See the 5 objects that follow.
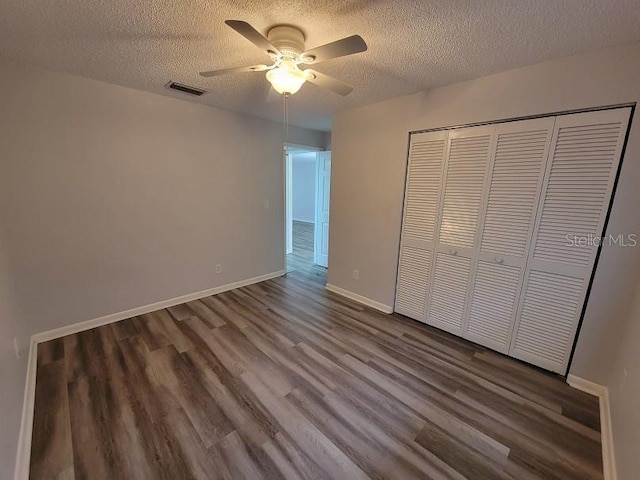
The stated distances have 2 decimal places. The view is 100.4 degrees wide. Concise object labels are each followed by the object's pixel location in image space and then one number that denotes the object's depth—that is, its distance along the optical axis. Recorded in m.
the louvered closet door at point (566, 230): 1.73
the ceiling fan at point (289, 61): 1.41
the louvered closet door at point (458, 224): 2.24
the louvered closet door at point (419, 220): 2.50
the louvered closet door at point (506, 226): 1.98
